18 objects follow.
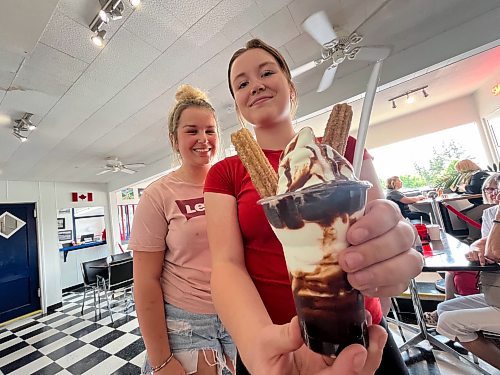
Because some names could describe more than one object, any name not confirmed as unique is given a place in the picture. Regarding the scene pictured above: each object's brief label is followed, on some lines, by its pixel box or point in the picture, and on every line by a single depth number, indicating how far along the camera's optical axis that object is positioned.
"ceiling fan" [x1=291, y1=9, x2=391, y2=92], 1.74
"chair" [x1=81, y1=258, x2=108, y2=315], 4.02
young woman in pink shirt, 0.82
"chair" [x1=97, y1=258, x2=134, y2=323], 3.46
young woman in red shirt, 0.34
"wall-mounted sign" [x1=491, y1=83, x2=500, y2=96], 4.34
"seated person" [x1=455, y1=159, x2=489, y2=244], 2.49
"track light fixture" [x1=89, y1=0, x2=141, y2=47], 1.46
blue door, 4.67
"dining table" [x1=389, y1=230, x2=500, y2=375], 1.30
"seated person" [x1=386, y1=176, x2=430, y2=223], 4.20
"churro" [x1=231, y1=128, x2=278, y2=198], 0.43
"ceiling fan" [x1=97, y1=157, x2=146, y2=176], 4.62
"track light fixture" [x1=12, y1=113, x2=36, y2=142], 2.71
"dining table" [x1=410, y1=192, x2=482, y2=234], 2.33
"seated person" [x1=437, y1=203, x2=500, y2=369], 1.26
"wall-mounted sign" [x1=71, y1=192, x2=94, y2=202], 6.25
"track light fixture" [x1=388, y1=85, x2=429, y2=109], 4.15
